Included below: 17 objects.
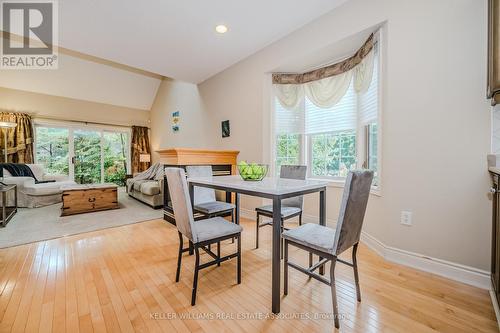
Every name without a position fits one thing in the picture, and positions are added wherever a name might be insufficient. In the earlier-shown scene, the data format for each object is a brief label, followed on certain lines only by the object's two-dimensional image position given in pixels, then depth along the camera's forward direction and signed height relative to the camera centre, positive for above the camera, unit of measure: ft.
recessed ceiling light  9.03 +5.95
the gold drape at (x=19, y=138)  17.46 +2.26
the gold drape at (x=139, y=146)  24.36 +2.16
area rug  8.97 -2.97
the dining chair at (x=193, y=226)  4.85 -1.59
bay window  8.24 +1.97
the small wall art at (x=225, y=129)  13.08 +2.23
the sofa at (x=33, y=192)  13.78 -1.83
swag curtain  8.11 +3.86
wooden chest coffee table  12.46 -2.08
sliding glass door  19.65 +1.31
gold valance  8.07 +4.38
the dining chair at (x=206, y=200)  7.41 -1.43
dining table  4.48 -0.62
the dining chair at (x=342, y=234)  4.05 -1.57
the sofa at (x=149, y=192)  14.01 -1.89
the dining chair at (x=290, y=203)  7.18 -1.49
